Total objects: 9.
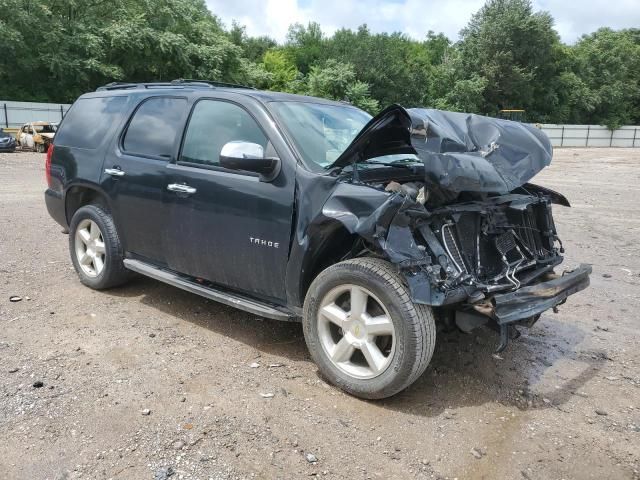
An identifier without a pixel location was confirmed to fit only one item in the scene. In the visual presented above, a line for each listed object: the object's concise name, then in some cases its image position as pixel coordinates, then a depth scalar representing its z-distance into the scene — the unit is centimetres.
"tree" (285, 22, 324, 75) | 6488
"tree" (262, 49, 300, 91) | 4633
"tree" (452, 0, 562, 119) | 5269
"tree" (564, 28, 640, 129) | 5566
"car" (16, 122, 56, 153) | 2514
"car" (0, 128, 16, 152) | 2395
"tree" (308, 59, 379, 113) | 4134
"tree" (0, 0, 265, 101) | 3281
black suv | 325
